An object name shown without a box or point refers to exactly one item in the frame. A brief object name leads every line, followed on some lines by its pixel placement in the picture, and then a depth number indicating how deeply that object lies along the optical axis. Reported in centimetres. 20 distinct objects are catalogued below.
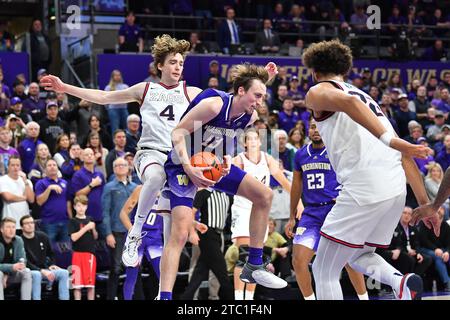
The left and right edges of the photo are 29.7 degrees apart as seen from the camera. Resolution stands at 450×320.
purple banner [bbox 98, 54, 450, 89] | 1892
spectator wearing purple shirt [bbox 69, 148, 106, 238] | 1345
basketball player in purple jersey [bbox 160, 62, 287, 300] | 772
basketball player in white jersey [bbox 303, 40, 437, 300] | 649
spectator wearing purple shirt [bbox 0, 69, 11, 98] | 1617
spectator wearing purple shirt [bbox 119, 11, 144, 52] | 1953
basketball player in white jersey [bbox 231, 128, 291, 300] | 1173
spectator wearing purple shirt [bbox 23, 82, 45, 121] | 1553
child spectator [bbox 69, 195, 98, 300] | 1257
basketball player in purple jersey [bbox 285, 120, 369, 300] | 962
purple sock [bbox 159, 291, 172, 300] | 772
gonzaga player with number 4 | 866
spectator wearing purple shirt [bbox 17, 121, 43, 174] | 1412
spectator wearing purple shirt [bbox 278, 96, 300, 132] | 1694
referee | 1228
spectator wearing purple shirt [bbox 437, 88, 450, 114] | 1945
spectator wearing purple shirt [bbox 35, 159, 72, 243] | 1309
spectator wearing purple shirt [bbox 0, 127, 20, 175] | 1331
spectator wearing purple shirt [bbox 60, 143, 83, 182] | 1402
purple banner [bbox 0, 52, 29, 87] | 1836
